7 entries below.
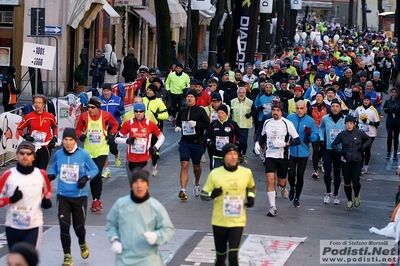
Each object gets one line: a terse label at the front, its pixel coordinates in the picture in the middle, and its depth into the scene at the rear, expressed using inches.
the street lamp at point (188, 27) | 1312.3
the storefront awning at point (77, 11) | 1346.0
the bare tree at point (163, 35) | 1391.5
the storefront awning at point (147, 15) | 1894.7
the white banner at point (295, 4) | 2401.6
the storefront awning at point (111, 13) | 1536.7
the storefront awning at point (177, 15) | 1983.3
